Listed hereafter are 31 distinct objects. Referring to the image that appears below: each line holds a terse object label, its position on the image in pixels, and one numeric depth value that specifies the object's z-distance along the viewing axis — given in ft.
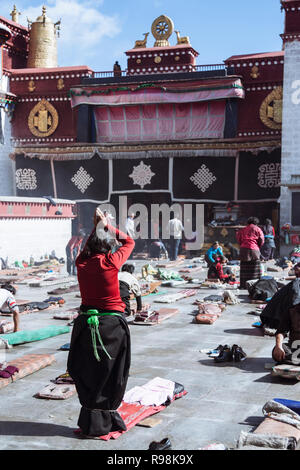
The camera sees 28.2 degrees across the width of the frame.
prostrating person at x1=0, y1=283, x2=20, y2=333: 24.88
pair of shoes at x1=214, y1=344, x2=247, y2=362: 22.31
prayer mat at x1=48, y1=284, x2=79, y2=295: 41.11
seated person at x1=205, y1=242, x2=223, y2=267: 45.83
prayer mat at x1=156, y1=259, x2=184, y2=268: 57.36
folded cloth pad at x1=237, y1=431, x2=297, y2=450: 13.66
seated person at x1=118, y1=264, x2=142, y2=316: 28.94
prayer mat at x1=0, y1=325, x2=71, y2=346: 25.33
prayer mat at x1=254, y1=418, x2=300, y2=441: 14.30
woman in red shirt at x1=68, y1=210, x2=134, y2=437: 14.79
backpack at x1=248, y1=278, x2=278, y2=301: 36.22
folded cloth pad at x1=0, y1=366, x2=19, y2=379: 19.65
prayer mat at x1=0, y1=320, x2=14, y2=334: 27.53
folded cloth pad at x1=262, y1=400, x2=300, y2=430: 15.08
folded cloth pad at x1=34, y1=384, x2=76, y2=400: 17.92
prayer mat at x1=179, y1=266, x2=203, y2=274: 53.24
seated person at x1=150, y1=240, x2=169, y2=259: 68.23
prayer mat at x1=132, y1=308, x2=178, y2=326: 29.94
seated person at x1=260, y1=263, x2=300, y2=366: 19.99
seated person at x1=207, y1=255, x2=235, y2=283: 45.64
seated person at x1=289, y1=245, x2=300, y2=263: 55.09
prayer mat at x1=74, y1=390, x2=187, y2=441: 14.78
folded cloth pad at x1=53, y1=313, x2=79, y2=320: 31.24
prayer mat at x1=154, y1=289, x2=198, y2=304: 36.94
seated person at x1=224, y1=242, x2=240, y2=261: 61.65
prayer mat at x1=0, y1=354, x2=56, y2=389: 19.88
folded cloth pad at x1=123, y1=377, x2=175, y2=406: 17.11
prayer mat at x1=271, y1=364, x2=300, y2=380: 19.29
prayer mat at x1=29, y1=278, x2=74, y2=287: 46.03
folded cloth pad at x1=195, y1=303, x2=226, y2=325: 29.94
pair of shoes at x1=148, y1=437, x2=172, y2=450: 13.57
